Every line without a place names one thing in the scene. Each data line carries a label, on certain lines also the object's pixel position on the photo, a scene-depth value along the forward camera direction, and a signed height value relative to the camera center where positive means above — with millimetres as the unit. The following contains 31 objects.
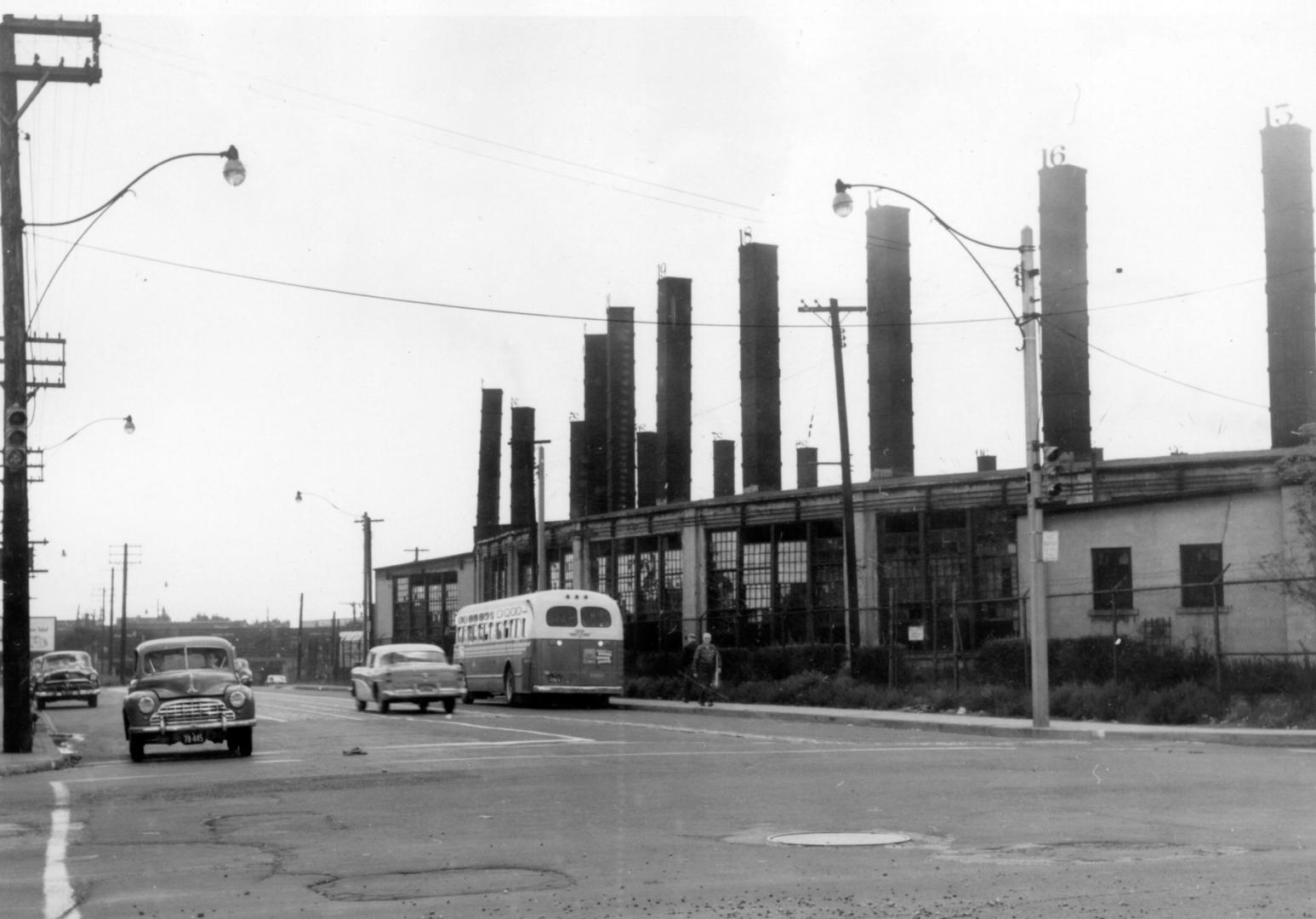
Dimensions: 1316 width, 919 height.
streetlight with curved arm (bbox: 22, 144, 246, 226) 23542 +6478
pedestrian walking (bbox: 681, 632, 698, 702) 49031 -2252
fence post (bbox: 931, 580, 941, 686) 36266 -1927
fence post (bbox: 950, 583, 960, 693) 32788 -862
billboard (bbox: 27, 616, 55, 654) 56906 -1382
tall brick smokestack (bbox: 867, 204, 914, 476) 57625 +8874
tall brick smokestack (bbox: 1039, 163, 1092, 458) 52875 +9434
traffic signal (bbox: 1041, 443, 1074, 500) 26266 +1795
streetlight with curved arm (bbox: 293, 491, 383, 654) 72062 +479
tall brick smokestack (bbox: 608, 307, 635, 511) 70750 +8020
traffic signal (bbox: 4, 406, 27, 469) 23998 +2506
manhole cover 11062 -1861
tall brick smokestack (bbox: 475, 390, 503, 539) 76688 +6575
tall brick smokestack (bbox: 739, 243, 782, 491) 61438 +8132
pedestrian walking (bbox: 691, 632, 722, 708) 38812 -2022
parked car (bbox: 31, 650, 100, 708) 49781 -2750
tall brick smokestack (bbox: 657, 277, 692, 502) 66250 +8629
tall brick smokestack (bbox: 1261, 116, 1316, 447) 51125 +9882
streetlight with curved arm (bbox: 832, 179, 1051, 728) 26062 +2283
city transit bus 40656 -1549
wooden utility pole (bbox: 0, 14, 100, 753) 23562 +2114
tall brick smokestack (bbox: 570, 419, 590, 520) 74500 +5598
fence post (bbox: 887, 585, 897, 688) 35781 -1705
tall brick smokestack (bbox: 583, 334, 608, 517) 72062 +8451
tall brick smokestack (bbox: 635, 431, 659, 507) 70750 +5689
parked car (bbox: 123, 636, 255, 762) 21547 -1611
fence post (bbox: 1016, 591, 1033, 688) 33875 -1752
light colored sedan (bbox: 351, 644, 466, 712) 37531 -2148
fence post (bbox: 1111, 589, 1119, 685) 29078 -1444
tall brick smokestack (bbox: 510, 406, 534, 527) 74250 +6045
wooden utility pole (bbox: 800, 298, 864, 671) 39062 +2211
